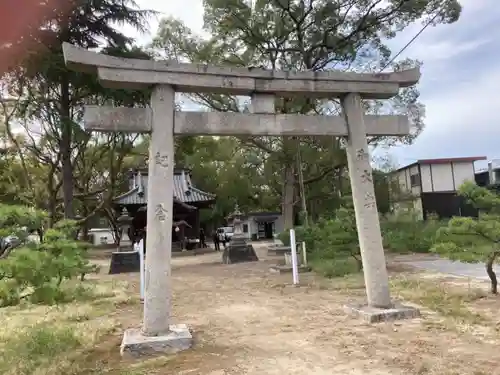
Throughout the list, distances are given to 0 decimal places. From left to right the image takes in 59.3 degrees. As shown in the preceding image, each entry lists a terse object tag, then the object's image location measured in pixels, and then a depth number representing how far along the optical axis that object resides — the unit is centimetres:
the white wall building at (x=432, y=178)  3158
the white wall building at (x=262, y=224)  4638
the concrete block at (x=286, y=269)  1459
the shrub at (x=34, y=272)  402
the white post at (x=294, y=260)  1162
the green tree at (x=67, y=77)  1733
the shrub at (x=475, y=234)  798
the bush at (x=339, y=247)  1284
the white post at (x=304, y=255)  1489
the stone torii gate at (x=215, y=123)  603
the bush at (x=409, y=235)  1952
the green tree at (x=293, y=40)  1983
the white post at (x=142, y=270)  1021
